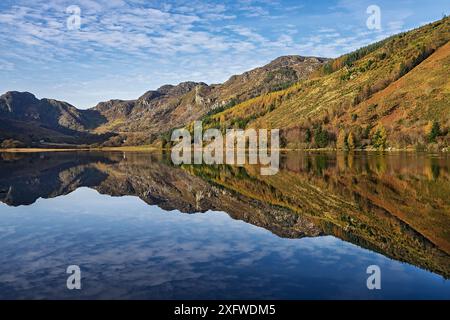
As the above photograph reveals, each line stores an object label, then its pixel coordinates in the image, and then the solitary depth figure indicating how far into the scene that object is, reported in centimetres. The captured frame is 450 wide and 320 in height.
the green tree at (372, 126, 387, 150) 16404
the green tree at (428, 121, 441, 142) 14212
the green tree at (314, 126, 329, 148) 19112
